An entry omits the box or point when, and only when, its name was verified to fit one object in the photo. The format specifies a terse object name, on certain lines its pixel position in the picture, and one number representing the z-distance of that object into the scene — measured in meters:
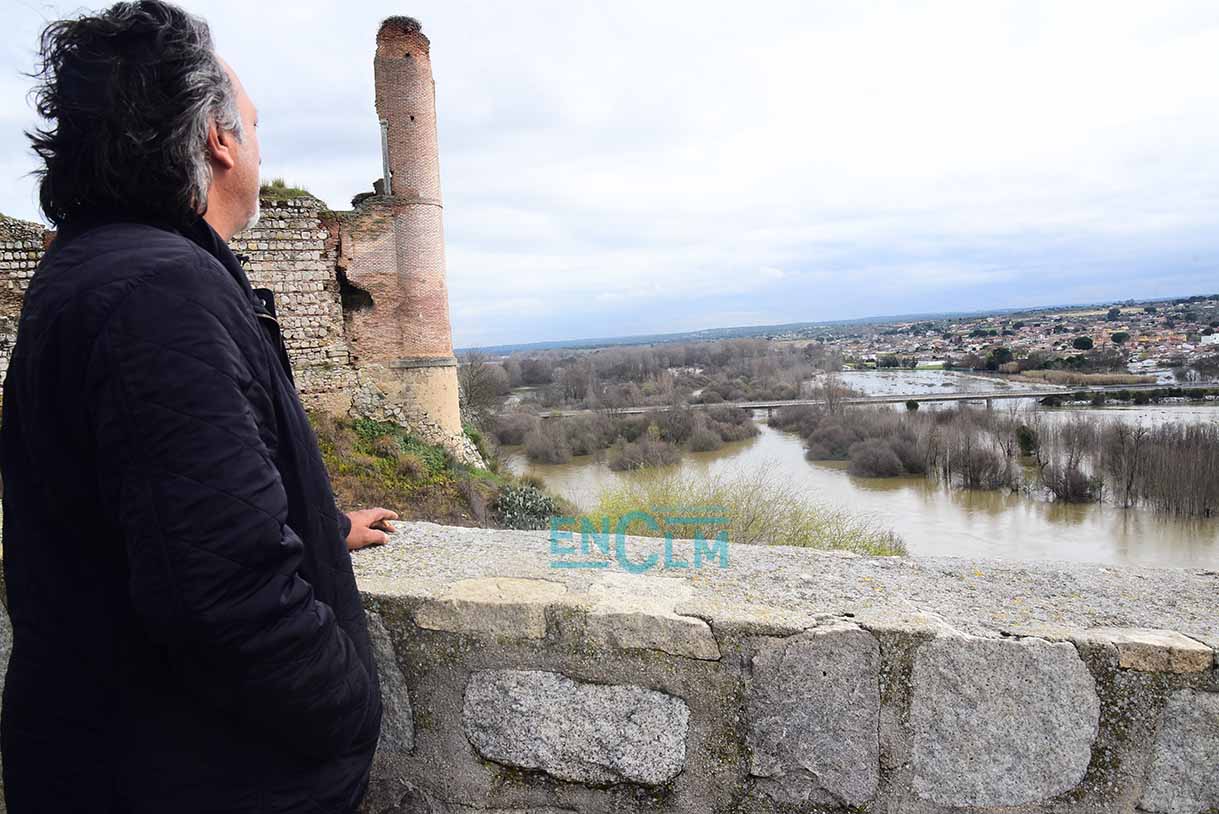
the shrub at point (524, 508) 11.57
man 0.74
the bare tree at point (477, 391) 21.58
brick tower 11.92
